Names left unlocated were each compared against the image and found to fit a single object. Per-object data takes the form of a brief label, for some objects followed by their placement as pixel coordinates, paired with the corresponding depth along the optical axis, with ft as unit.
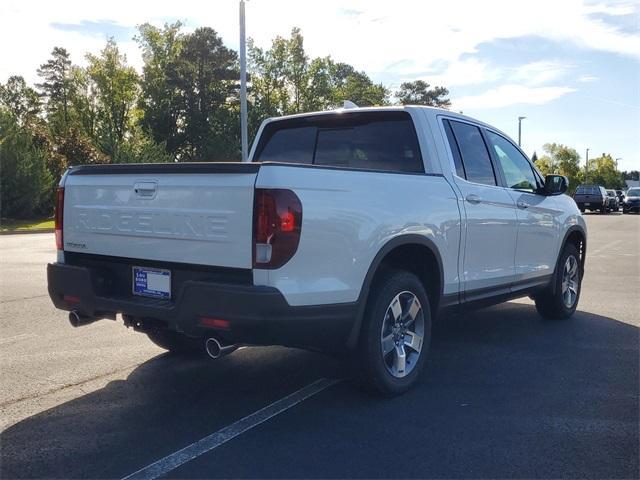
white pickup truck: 11.88
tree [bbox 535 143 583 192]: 299.99
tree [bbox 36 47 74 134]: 254.47
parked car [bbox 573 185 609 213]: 133.69
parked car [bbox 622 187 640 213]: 137.69
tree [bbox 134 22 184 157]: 193.47
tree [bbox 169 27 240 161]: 192.65
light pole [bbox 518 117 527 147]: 159.22
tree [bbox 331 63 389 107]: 219.41
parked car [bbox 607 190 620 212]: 146.03
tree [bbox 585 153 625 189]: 348.84
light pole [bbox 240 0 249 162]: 60.90
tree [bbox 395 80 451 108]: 274.36
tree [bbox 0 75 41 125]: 264.93
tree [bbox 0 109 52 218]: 94.89
